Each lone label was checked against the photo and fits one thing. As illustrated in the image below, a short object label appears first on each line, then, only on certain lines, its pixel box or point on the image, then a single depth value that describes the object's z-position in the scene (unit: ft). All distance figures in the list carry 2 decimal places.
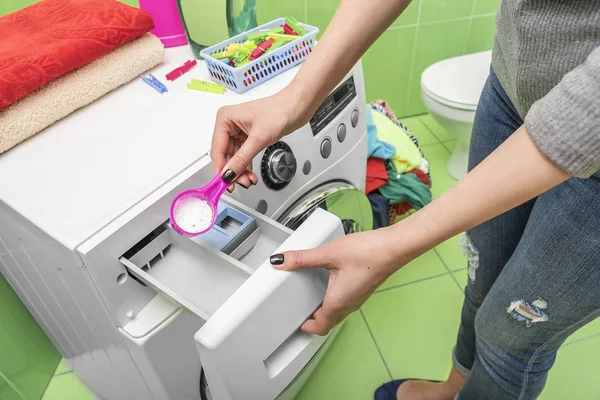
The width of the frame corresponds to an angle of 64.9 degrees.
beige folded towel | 2.70
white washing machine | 1.87
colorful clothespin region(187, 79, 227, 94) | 3.06
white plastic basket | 2.99
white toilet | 5.53
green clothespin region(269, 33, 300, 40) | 3.25
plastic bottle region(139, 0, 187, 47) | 3.62
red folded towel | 2.70
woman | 1.60
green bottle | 3.48
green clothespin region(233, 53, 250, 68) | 3.08
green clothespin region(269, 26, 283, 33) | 3.40
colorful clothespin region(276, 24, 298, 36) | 3.41
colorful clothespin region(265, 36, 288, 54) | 3.17
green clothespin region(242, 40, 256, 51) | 3.19
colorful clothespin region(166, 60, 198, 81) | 3.23
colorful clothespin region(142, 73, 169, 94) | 3.10
